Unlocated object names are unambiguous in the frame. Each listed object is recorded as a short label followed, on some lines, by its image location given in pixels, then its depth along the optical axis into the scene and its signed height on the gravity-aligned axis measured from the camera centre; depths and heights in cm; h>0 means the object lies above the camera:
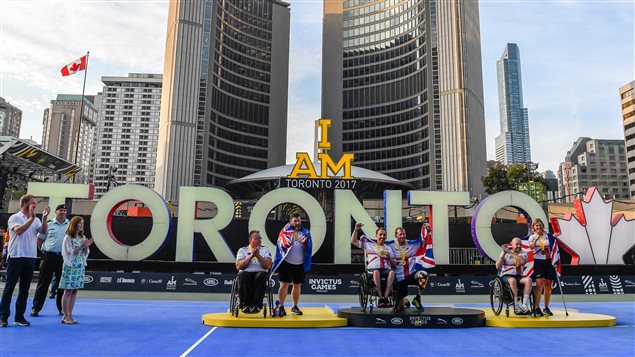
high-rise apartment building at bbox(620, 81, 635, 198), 11488 +3437
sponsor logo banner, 1725 -129
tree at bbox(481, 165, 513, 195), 5800 +925
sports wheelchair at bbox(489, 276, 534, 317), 1007 -91
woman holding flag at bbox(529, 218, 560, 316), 1042 -1
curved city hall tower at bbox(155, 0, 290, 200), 6762 +3040
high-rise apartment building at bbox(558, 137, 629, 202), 15662 +2964
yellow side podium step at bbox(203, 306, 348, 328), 832 -131
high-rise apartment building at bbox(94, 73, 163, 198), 17688 +4678
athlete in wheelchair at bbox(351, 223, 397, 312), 943 -39
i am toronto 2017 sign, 1872 +138
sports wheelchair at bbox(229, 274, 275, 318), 898 -96
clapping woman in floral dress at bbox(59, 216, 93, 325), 855 -34
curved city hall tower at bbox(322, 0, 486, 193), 7056 +3192
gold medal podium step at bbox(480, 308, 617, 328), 892 -134
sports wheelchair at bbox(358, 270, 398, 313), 955 -77
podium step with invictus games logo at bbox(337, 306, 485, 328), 869 -130
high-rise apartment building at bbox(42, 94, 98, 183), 19125 +5051
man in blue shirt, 906 -14
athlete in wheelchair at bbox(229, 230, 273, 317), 890 -62
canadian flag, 4472 +1783
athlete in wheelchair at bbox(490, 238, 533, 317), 995 -61
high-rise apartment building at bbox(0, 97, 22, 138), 14419 +4379
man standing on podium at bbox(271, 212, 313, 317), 934 -9
